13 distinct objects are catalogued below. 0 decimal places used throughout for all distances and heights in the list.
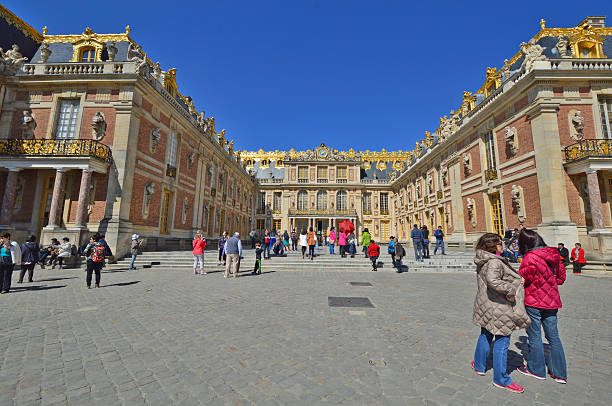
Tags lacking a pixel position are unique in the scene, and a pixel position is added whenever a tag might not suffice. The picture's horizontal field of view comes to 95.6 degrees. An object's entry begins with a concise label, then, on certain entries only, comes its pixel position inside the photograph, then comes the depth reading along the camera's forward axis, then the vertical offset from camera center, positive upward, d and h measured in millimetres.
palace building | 12734 +4970
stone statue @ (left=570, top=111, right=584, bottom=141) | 13465 +5560
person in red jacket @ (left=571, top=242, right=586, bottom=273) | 11344 -761
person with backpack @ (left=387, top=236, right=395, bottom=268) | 11525 -387
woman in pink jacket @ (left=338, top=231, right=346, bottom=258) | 14159 -302
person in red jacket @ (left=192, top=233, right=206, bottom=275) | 10281 -511
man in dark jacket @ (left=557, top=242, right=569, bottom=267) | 11588 -477
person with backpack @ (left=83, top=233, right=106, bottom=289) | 7262 -634
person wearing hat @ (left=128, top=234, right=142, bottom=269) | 11312 -480
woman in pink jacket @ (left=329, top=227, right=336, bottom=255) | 16445 -159
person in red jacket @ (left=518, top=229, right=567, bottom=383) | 2781 -665
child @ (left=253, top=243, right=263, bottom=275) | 10438 -1034
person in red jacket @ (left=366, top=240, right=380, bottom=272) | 11172 -619
